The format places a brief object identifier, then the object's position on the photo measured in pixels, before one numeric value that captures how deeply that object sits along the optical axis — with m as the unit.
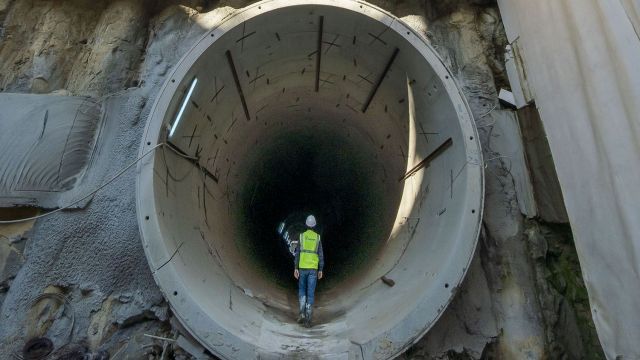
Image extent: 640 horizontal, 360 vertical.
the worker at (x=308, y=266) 3.05
